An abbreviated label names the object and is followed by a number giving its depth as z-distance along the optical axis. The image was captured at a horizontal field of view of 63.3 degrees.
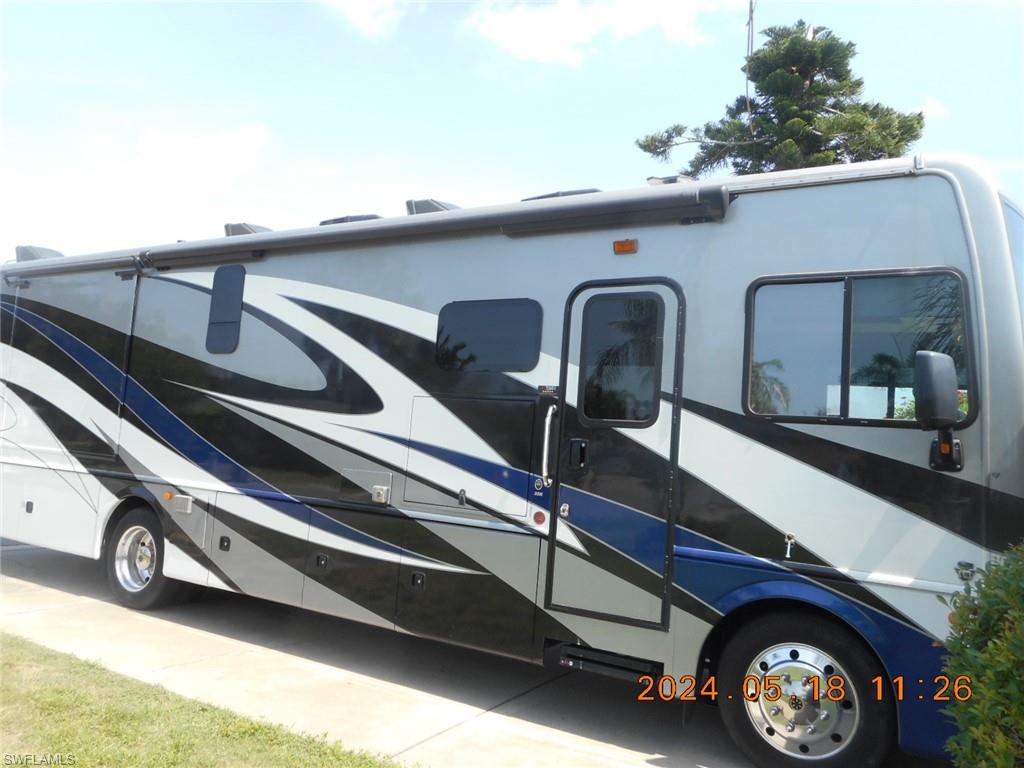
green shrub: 2.71
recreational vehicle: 4.03
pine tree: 13.08
